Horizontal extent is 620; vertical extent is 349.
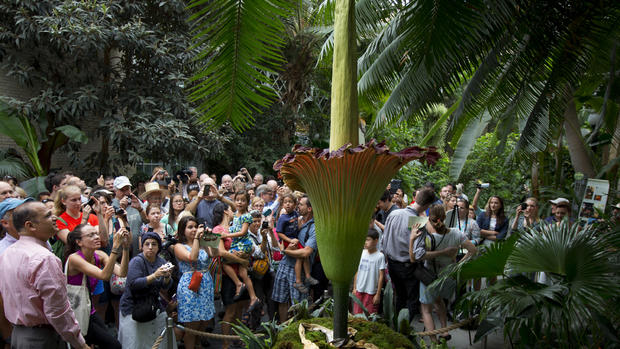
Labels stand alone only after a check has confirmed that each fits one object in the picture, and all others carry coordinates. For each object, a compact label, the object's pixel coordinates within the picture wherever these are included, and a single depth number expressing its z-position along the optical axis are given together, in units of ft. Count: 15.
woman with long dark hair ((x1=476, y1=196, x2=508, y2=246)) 22.16
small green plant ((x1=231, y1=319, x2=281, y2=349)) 7.98
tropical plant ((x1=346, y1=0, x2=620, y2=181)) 8.65
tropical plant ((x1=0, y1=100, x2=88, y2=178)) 29.14
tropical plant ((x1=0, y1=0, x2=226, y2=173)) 30.54
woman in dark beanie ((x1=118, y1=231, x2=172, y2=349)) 12.81
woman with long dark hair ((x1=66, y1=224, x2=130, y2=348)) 11.96
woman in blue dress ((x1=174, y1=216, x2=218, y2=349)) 14.69
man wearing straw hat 17.99
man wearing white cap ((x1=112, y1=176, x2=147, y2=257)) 17.83
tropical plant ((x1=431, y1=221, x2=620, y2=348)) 9.45
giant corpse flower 5.60
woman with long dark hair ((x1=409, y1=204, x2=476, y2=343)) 16.34
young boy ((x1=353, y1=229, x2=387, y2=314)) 17.40
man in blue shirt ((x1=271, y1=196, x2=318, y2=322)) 17.15
